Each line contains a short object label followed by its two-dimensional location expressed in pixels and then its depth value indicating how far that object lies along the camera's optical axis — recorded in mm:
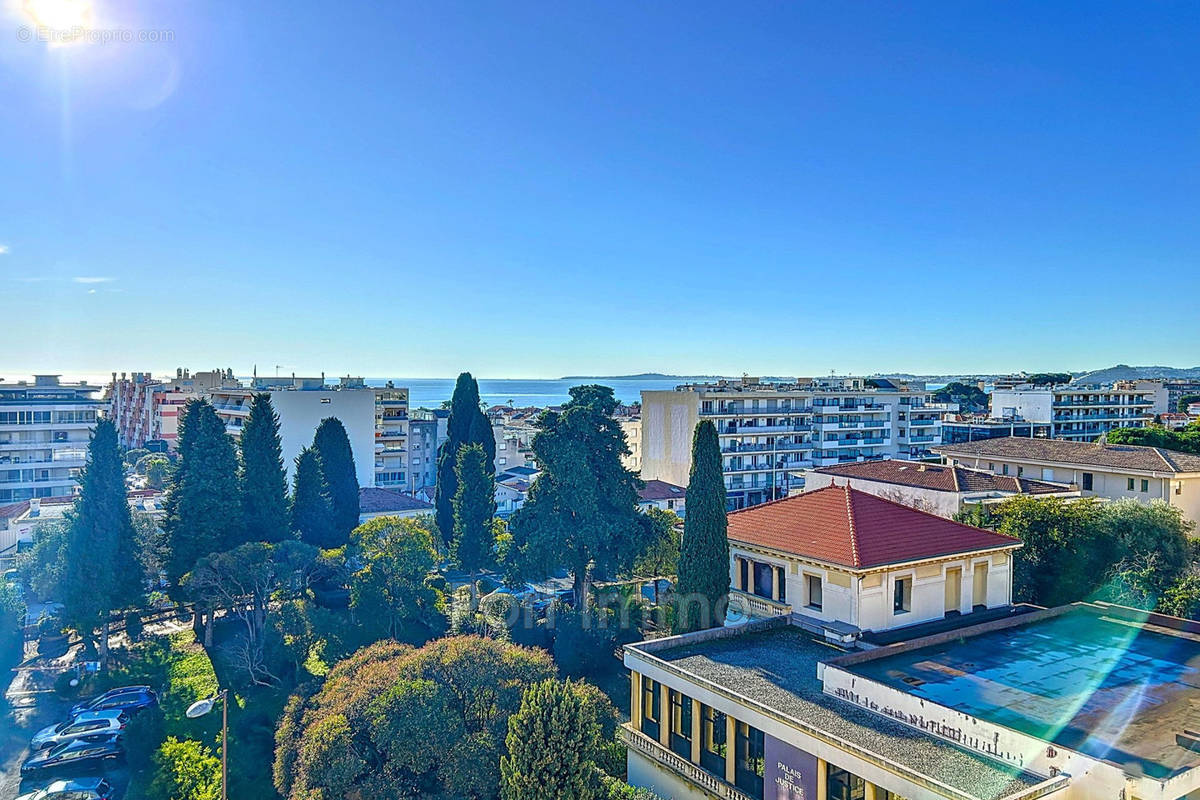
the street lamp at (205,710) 17969
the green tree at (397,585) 32531
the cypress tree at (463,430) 52062
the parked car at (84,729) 26750
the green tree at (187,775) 22625
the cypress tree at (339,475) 47062
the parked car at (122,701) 29109
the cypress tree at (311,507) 44156
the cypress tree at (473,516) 43719
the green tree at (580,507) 35844
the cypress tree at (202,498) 36312
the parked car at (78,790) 23234
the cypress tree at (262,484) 40438
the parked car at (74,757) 25578
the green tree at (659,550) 37219
